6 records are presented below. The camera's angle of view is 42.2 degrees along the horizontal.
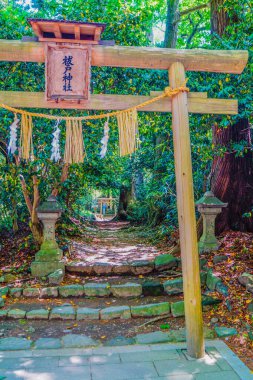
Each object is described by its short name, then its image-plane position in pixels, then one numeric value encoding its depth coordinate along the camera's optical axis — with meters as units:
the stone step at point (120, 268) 6.52
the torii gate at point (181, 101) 3.54
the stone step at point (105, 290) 5.57
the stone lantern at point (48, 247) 6.21
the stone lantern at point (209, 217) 6.50
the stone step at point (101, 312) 4.84
